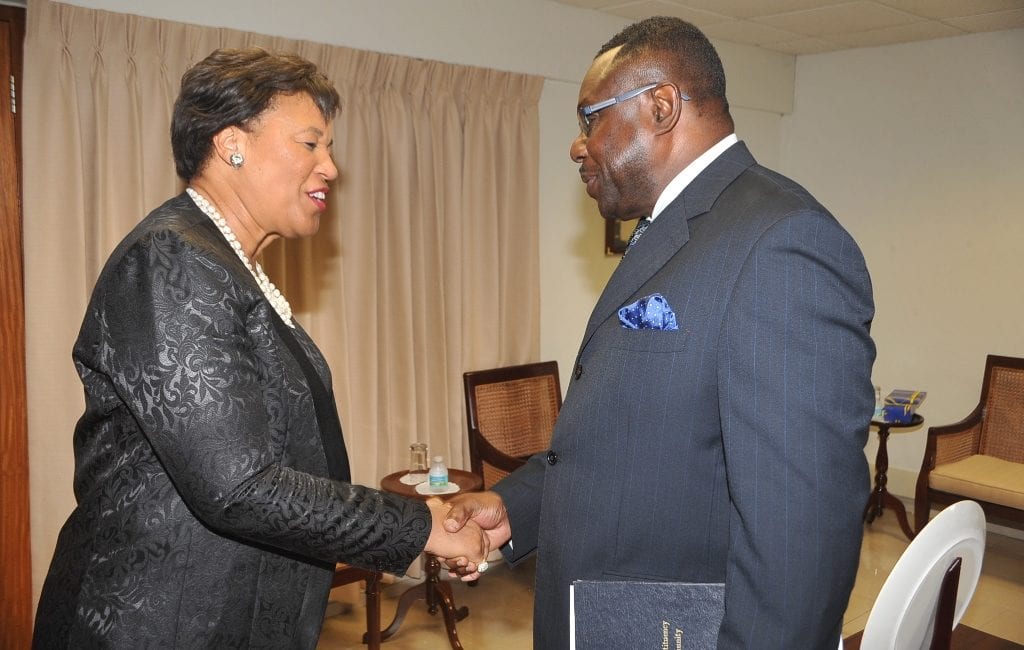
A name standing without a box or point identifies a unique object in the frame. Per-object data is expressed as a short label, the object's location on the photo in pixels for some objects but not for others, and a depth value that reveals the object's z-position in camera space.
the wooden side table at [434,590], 3.83
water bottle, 3.84
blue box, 5.32
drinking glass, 4.19
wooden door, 3.27
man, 1.31
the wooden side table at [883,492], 5.26
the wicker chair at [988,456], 4.53
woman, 1.48
